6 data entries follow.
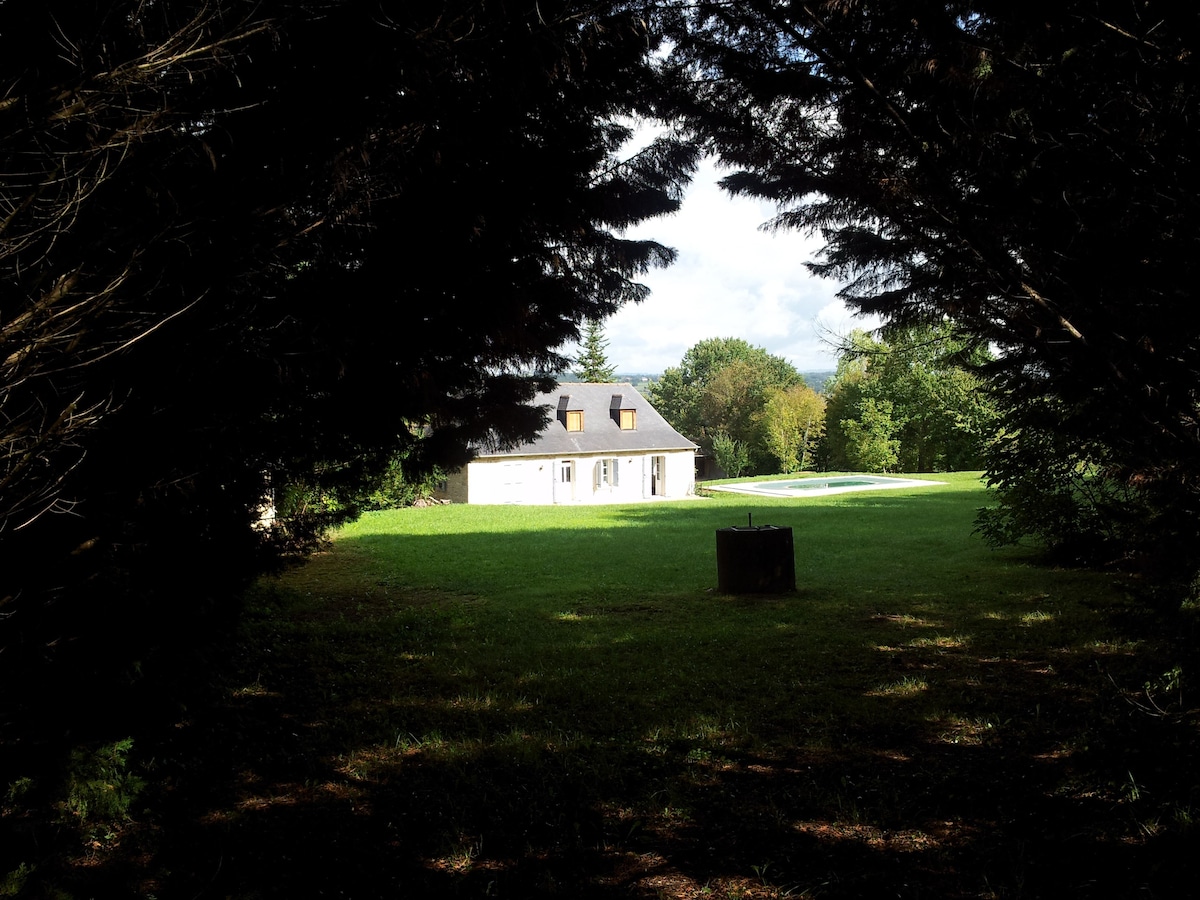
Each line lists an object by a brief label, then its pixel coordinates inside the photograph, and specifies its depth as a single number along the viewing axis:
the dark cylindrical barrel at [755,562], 9.78
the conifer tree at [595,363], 78.50
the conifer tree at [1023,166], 3.65
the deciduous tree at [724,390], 69.53
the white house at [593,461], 37.97
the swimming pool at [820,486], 29.89
